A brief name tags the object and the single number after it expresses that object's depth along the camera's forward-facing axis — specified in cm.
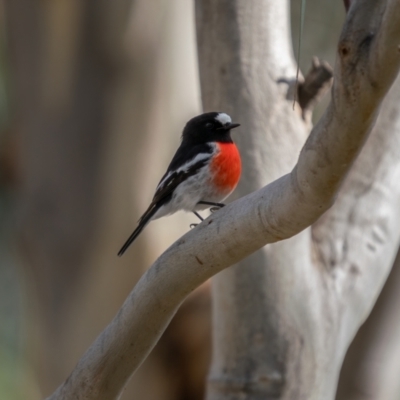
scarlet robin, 595
